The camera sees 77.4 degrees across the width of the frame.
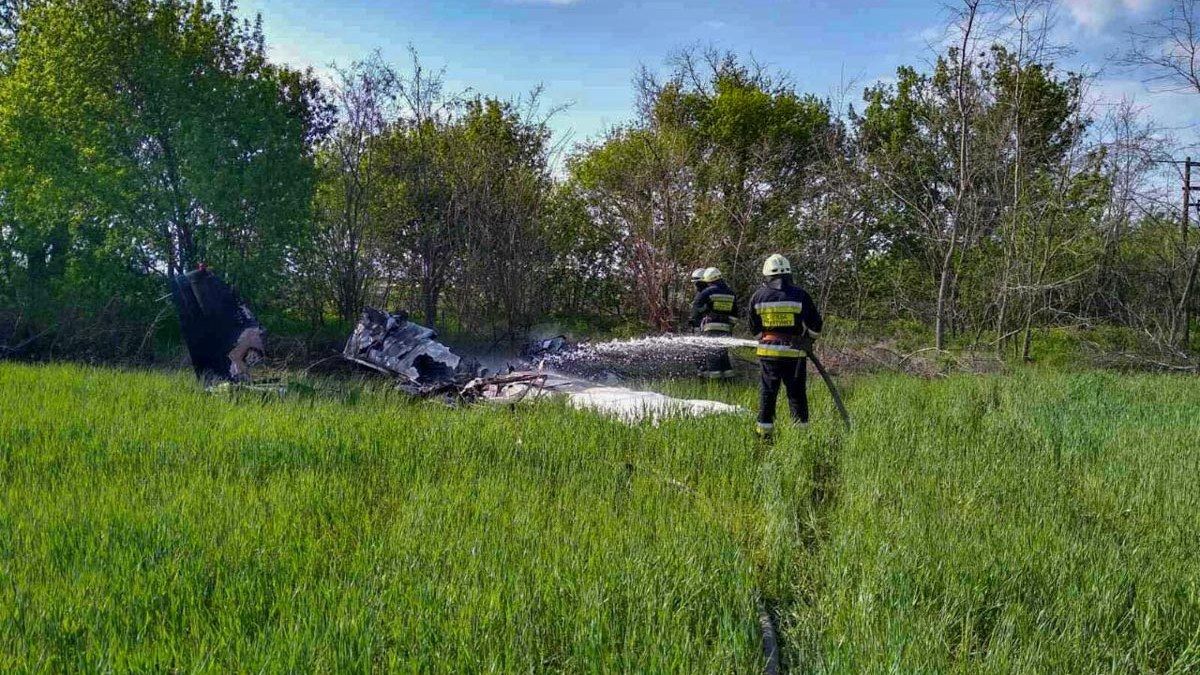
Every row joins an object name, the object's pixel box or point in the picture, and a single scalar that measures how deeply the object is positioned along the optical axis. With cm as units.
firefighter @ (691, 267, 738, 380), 1002
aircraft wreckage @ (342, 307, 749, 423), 764
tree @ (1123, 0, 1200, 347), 1377
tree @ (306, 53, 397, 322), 1339
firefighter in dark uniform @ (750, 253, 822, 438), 657
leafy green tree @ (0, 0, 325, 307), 1062
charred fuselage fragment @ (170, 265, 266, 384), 797
